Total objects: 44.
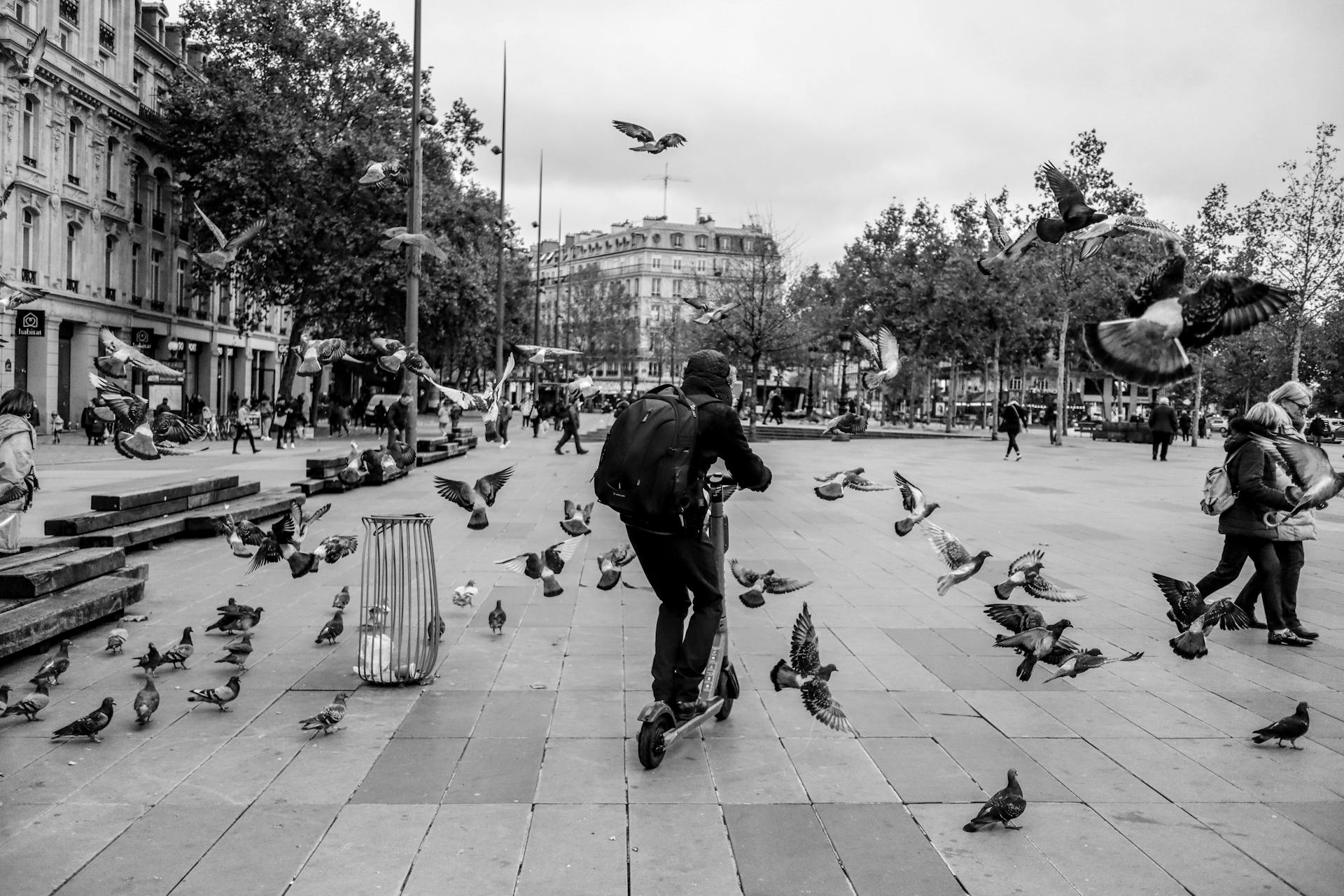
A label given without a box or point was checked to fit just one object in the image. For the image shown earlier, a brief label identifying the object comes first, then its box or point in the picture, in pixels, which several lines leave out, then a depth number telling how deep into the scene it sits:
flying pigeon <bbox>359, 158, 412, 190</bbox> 8.96
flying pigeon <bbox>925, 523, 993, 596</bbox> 5.74
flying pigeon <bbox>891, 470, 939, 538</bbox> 6.39
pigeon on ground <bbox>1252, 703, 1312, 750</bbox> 5.02
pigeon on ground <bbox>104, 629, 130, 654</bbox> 6.53
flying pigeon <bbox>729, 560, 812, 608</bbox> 6.37
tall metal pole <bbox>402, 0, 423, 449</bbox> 21.36
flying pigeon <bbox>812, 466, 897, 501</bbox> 6.82
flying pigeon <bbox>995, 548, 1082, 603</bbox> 5.97
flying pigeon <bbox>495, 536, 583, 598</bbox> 7.00
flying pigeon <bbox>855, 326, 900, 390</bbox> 6.25
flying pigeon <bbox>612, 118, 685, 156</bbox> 8.79
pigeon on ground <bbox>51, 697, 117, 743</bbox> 4.87
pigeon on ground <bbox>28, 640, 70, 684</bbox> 5.55
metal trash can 5.98
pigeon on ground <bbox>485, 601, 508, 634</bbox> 7.33
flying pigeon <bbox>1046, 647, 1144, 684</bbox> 5.30
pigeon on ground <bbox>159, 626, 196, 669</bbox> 6.09
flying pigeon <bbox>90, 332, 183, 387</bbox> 6.55
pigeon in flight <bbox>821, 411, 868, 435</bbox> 7.31
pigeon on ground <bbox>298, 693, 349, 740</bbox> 5.05
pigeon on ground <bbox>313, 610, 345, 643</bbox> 6.77
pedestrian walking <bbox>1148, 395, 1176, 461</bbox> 29.92
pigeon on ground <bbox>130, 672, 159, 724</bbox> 5.15
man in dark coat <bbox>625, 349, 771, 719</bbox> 4.82
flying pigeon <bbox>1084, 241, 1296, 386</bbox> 2.36
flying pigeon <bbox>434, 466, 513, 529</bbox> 6.58
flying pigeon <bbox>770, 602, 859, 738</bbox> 4.95
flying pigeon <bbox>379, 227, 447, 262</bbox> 8.79
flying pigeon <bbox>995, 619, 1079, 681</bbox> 5.50
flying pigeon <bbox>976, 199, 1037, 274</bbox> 3.50
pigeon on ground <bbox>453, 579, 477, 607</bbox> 7.46
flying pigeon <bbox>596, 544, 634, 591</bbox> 6.49
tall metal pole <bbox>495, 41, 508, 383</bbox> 38.19
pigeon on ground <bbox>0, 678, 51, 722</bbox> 5.14
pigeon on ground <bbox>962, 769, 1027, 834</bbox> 4.03
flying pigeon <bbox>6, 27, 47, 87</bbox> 6.14
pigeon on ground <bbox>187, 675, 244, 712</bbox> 5.37
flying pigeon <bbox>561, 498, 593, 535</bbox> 7.04
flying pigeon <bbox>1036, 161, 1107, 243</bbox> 2.93
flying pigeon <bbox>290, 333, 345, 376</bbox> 7.57
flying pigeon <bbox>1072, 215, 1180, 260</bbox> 2.82
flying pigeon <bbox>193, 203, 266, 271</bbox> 7.55
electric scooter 4.70
